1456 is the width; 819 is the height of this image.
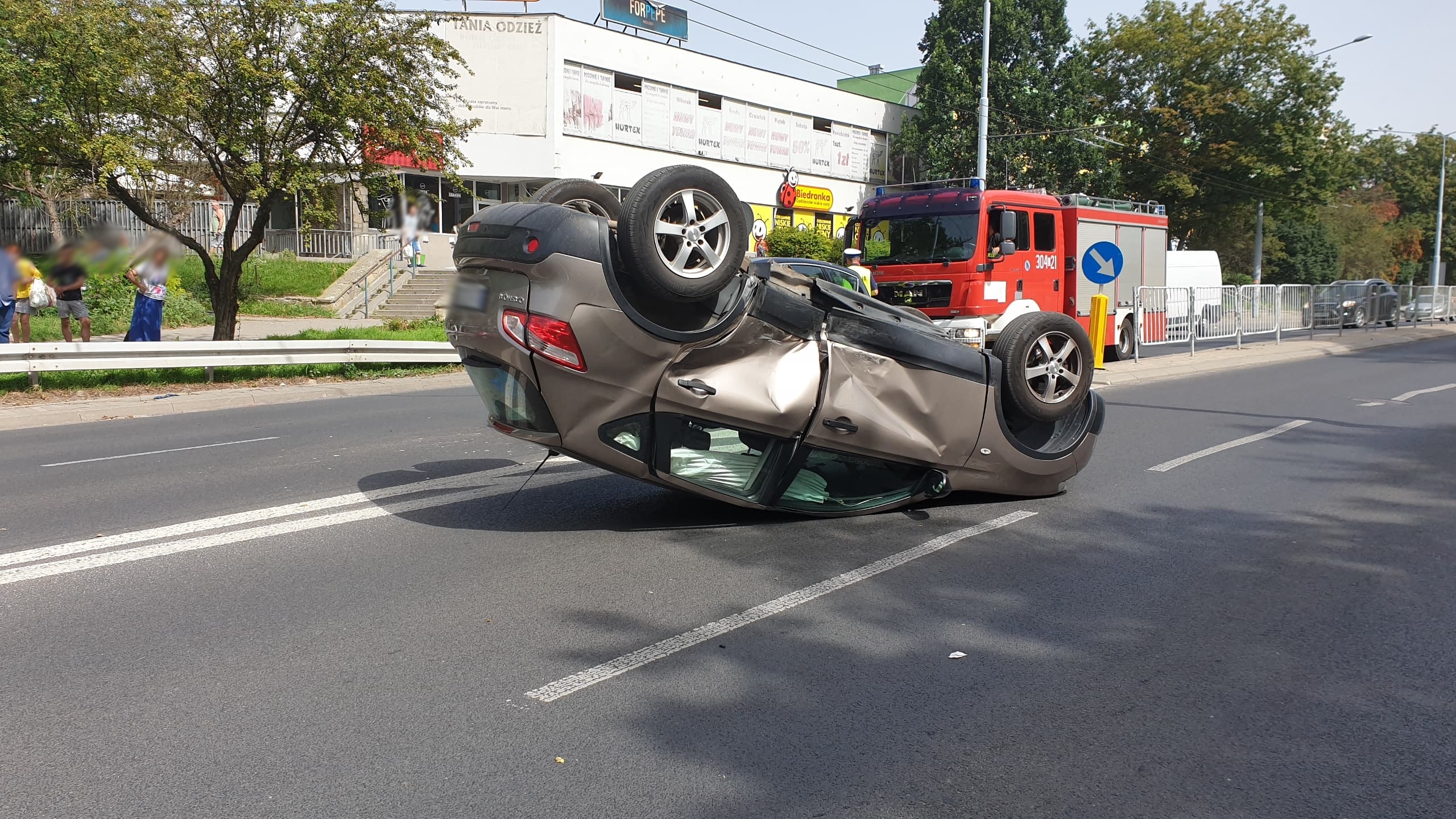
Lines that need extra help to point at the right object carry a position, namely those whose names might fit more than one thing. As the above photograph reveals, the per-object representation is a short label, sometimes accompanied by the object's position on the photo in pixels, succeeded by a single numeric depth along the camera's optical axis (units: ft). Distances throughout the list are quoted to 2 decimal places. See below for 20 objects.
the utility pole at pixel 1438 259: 169.32
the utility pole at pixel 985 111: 96.07
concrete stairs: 76.59
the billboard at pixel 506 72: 118.73
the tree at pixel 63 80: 47.60
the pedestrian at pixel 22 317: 52.29
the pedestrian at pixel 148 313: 49.55
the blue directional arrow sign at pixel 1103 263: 56.90
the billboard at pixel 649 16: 130.82
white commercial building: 119.03
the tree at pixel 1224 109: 136.67
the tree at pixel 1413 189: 213.66
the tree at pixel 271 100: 51.39
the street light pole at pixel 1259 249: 152.35
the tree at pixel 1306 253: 182.29
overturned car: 18.13
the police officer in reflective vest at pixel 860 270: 50.85
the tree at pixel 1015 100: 146.20
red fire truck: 52.95
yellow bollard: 60.39
